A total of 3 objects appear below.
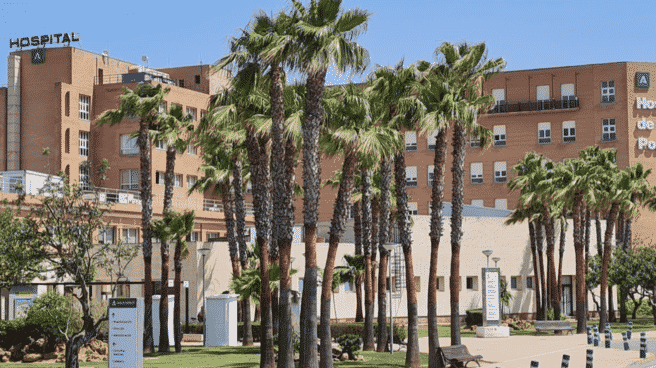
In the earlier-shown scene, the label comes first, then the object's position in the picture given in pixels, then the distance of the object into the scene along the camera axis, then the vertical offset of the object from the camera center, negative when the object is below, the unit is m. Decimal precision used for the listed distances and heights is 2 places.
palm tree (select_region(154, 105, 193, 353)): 40.91 +4.61
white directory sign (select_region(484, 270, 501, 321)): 50.31 -1.51
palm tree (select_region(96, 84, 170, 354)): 40.19 +4.74
